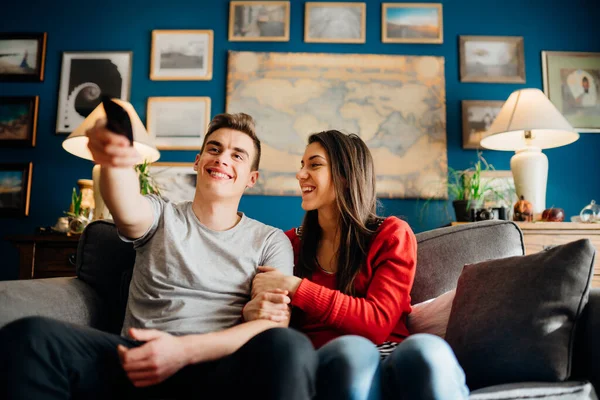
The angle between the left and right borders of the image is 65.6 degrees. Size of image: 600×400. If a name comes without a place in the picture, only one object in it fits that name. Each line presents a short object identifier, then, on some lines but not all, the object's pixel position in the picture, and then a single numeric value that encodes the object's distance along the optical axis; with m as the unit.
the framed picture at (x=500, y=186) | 2.75
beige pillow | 1.34
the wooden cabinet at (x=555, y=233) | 2.28
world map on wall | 2.89
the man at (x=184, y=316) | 0.83
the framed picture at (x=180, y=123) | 2.96
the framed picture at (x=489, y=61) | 2.96
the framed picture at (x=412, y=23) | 3.00
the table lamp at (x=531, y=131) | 2.45
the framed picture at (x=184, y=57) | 3.01
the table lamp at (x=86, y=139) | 2.52
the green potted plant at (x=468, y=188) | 2.52
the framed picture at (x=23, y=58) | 3.08
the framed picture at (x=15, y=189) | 2.96
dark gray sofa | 1.29
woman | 0.88
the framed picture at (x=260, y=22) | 3.02
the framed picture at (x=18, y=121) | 3.01
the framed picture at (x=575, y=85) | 2.94
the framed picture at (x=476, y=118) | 2.91
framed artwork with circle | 3.03
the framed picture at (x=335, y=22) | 3.00
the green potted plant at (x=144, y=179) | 2.60
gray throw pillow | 0.99
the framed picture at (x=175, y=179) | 2.88
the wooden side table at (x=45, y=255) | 2.40
